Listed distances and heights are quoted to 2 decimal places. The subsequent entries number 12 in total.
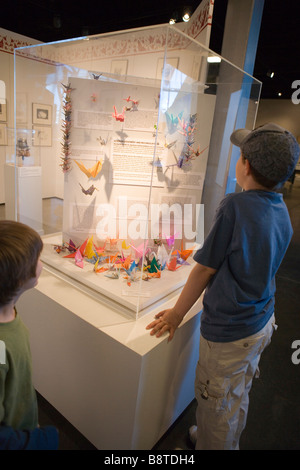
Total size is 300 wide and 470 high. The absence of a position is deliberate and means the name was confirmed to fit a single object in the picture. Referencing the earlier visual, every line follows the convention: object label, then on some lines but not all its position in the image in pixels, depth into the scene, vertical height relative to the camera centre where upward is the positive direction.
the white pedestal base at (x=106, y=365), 1.26 -1.00
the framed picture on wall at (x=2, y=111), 5.45 +0.40
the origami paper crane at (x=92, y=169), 1.79 -0.15
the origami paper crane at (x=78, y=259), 1.81 -0.70
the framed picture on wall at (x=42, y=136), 1.91 +0.01
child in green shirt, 0.81 -0.58
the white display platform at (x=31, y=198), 2.04 -0.43
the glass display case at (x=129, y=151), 1.47 -0.02
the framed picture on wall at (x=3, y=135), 5.51 -0.01
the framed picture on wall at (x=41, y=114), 1.88 +0.15
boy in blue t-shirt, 1.00 -0.44
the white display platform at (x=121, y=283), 1.47 -0.73
